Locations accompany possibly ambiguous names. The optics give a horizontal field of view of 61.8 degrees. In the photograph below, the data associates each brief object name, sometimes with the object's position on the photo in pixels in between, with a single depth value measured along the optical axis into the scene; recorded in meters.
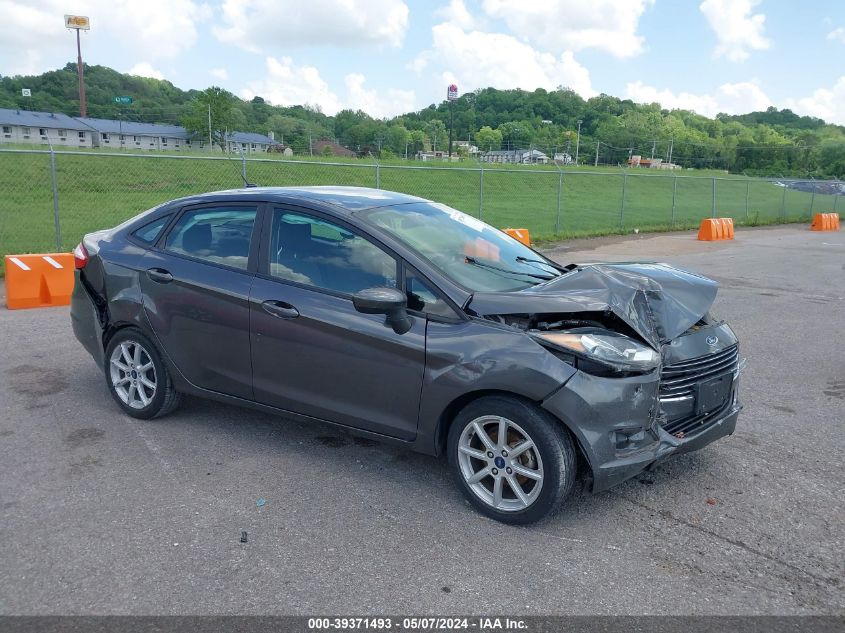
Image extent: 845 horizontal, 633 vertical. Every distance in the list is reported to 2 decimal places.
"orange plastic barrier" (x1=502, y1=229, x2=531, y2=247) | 12.76
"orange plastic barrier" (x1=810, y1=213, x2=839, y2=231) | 24.77
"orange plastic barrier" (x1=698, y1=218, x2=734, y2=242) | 19.73
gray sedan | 3.33
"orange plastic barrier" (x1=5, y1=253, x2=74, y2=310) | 8.21
